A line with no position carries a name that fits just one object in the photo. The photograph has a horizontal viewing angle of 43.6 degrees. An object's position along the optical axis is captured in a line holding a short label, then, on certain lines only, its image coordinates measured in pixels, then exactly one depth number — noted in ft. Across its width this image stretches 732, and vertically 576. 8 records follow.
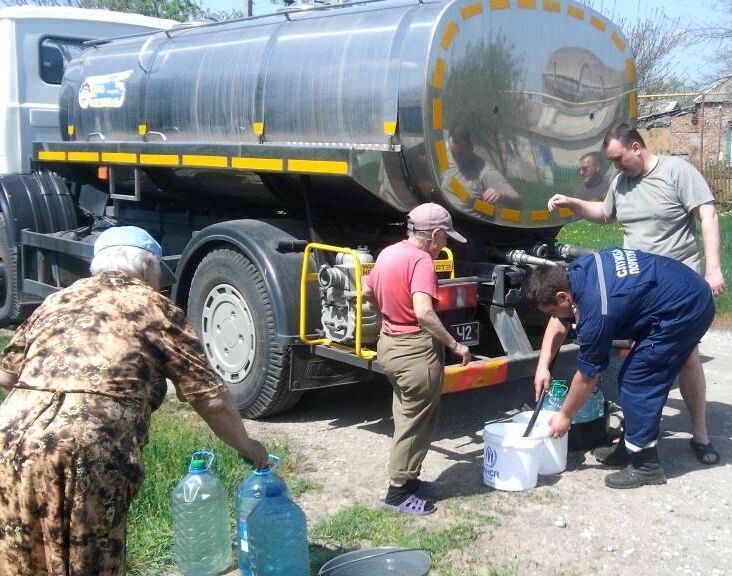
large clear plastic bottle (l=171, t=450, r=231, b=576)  11.95
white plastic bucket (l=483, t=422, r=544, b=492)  14.87
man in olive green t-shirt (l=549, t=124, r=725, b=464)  16.31
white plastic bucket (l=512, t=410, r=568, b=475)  15.58
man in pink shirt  13.88
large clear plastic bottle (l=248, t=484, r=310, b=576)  11.31
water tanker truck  16.02
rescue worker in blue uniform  14.25
